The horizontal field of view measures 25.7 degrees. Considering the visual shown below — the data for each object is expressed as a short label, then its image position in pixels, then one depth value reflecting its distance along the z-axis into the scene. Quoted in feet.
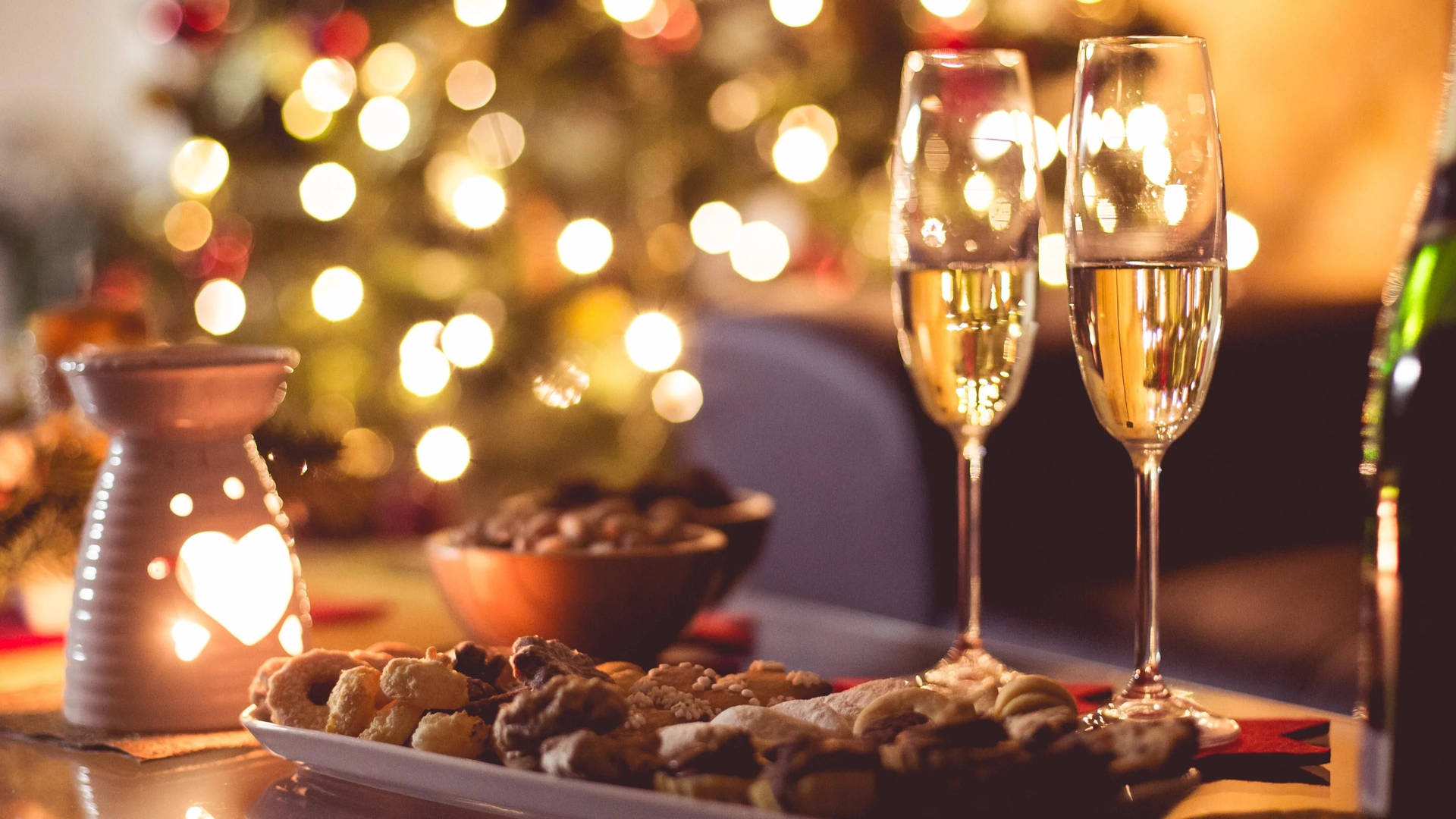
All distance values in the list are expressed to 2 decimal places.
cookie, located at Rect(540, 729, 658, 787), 3.11
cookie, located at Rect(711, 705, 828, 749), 3.19
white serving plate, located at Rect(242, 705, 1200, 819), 3.07
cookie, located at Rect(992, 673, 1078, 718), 3.27
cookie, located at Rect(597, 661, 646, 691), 3.39
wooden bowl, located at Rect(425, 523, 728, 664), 3.78
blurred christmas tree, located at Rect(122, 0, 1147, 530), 9.38
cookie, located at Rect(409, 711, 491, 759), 3.22
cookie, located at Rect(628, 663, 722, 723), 3.29
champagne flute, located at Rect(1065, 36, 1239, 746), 3.41
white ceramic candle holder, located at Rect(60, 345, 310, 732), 3.53
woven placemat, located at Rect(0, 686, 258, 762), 3.46
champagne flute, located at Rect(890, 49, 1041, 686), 3.67
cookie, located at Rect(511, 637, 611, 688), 3.26
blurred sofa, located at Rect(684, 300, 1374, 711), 5.29
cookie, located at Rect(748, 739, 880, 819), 3.05
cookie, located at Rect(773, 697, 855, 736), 3.26
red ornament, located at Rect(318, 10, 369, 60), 9.18
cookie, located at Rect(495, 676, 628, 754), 3.16
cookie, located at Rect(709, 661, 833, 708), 3.38
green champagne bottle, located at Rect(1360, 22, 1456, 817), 2.97
